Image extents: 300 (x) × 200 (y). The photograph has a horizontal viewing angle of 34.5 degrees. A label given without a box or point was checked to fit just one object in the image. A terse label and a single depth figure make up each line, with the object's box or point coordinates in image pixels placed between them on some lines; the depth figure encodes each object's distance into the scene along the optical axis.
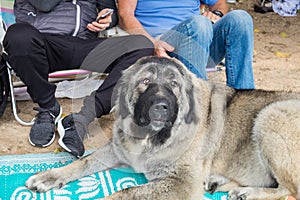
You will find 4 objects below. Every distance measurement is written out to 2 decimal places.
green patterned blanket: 3.46
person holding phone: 4.00
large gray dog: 3.24
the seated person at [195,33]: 4.22
